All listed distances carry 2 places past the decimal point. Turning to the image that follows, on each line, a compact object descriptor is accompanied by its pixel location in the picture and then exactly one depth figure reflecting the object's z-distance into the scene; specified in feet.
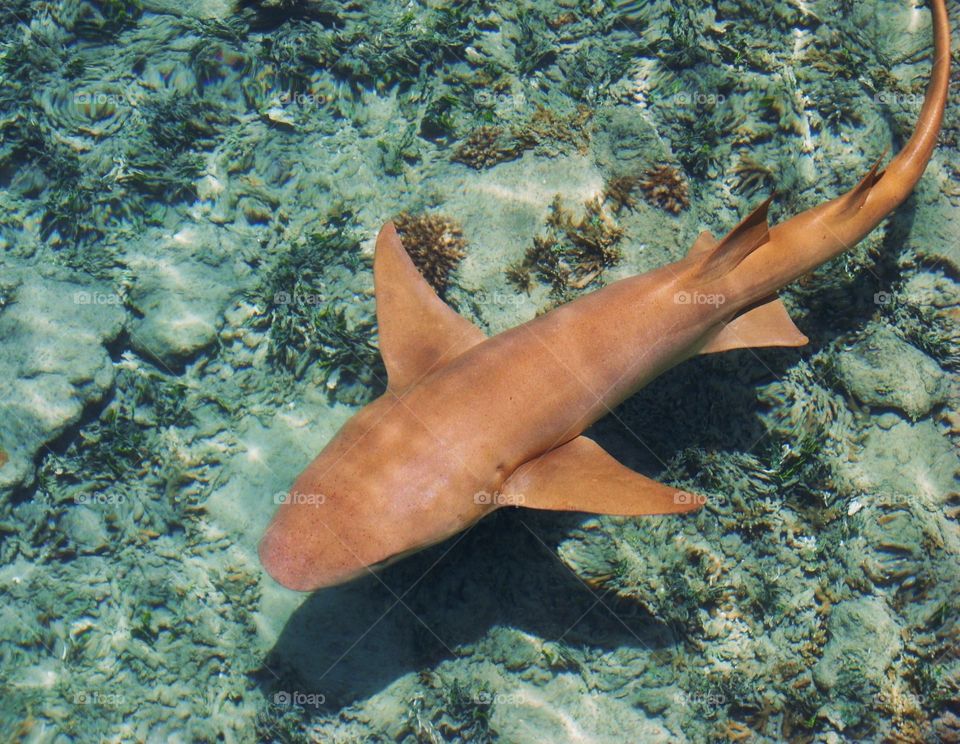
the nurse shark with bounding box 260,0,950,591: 13.58
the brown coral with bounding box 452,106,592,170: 21.03
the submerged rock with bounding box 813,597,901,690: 18.61
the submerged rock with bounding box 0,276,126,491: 20.22
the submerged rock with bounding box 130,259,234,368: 21.03
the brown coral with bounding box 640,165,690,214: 20.26
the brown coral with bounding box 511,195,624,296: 19.93
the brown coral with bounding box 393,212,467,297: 20.24
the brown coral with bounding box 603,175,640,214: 20.40
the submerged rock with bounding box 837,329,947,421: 19.29
